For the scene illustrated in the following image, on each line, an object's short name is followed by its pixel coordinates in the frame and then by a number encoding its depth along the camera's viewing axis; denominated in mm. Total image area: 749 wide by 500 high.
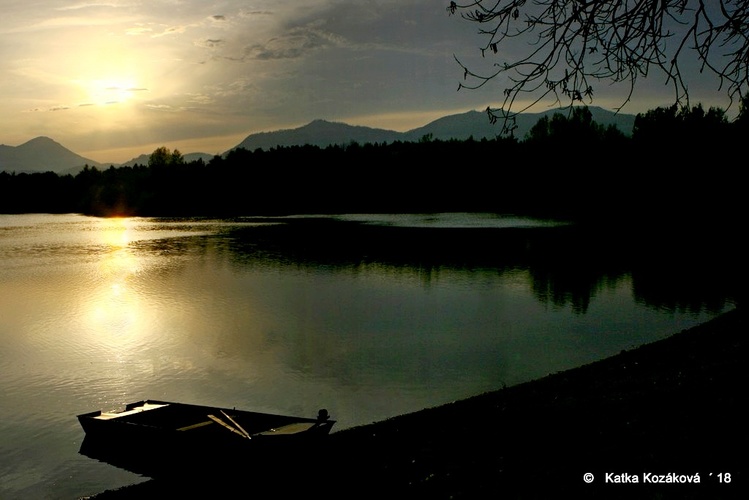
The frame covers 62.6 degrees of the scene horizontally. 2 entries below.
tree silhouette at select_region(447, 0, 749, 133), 6660
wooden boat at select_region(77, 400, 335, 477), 11086
